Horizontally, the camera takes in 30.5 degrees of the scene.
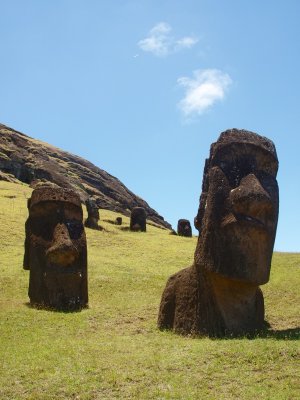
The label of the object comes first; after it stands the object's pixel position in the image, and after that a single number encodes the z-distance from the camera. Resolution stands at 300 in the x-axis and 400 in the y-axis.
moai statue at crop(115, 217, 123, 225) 49.00
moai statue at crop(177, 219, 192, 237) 45.81
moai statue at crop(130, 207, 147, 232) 44.44
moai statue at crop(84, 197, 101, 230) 39.53
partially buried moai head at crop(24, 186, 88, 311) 15.50
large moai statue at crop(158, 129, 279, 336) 10.84
